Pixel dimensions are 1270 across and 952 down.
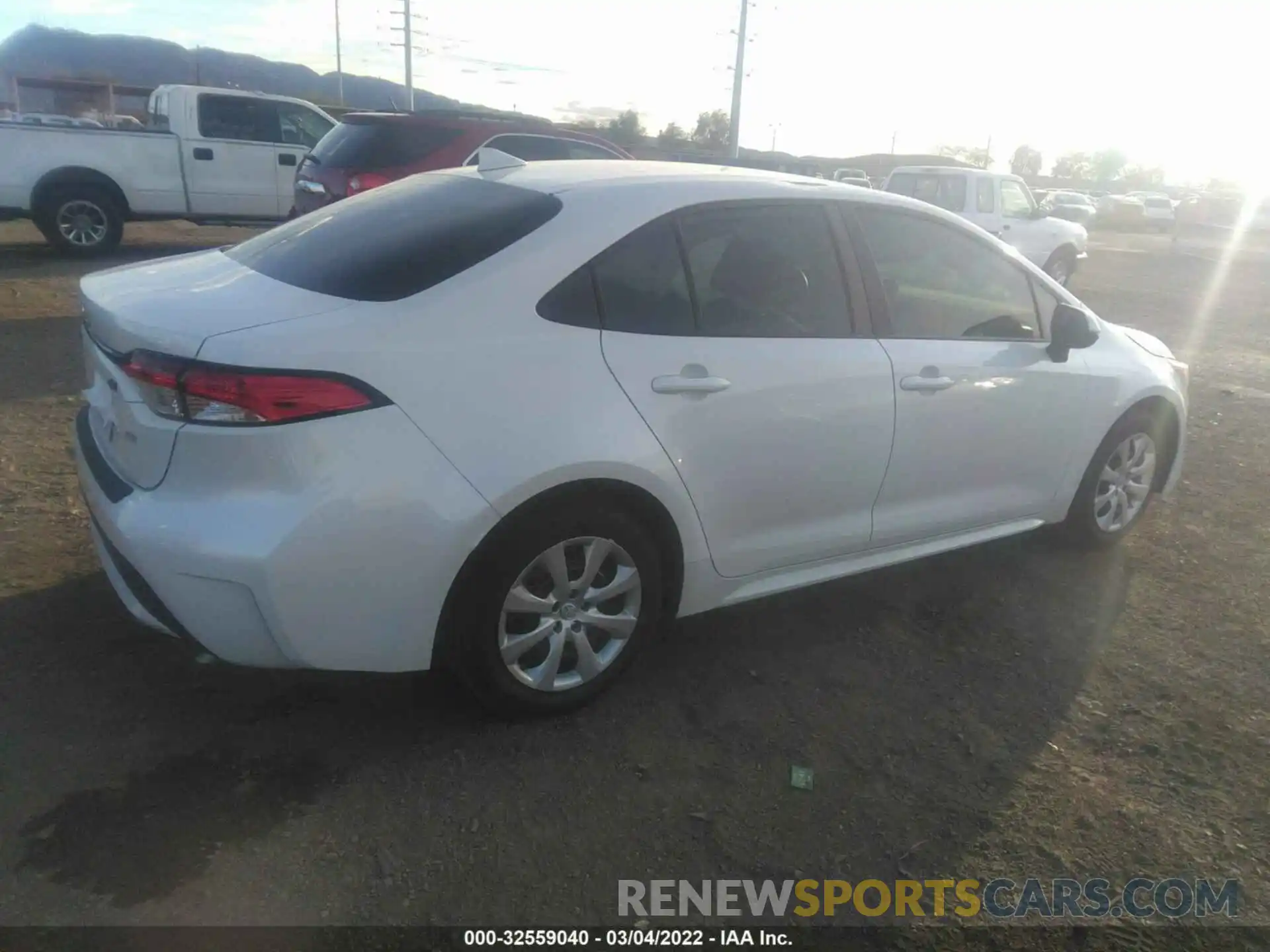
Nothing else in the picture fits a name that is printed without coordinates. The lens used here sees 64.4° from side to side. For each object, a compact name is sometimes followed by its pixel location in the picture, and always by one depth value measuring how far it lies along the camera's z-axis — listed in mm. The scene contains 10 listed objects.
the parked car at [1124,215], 42125
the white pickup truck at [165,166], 11109
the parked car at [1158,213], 42375
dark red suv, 9188
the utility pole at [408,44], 40625
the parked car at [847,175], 29203
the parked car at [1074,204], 26925
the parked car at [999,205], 13844
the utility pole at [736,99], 34875
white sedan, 2557
